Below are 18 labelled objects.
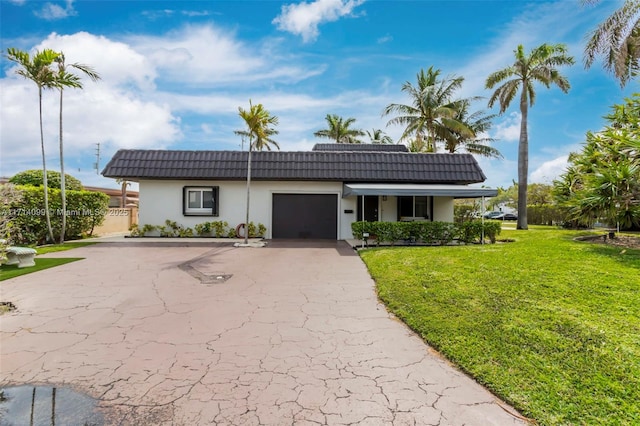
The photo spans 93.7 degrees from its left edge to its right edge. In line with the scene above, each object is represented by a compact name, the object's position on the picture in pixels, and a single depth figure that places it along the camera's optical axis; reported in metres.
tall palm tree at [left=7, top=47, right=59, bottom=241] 12.18
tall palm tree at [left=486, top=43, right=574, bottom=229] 20.59
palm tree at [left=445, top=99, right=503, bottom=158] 29.52
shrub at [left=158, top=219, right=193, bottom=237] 15.74
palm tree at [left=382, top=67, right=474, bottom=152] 25.62
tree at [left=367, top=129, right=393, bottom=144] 42.57
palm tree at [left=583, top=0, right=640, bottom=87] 13.96
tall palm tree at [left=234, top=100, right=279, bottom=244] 13.24
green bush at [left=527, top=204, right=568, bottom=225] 27.33
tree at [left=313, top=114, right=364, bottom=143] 39.84
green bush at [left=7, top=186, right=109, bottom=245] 12.48
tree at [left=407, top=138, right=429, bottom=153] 28.37
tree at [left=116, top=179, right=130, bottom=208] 29.38
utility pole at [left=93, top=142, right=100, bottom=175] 44.50
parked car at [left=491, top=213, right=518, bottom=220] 41.36
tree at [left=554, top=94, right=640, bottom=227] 9.34
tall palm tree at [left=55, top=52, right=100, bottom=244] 12.91
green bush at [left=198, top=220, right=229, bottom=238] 15.73
